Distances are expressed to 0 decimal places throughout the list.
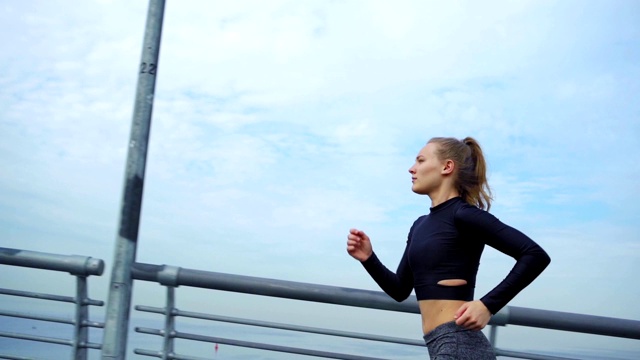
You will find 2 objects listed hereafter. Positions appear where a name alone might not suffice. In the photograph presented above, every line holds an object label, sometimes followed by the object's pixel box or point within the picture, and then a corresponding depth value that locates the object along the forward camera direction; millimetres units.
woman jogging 2930
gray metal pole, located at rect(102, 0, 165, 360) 4418
